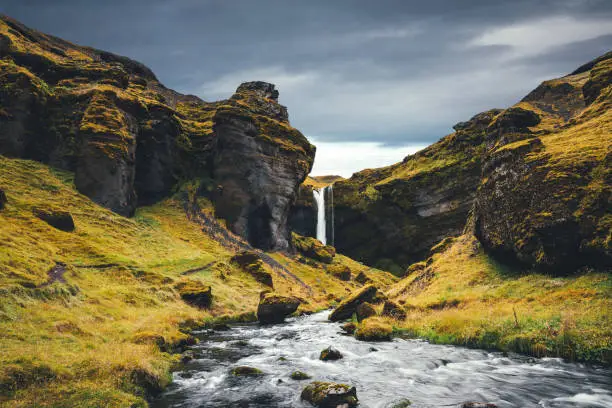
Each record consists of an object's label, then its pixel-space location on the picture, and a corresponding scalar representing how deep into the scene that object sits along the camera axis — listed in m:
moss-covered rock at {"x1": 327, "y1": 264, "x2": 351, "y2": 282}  104.19
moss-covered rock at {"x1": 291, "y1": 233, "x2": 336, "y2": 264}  113.56
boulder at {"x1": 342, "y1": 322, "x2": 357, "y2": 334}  35.69
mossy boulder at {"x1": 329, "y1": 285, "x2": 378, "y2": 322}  44.06
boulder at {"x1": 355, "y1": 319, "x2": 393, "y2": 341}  30.86
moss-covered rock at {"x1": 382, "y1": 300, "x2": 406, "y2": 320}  36.03
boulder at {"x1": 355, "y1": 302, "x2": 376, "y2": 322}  39.08
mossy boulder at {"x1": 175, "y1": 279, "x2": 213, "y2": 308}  47.03
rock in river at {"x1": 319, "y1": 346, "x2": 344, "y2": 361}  24.91
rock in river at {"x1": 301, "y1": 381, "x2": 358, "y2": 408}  15.41
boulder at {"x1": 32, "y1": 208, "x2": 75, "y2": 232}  50.09
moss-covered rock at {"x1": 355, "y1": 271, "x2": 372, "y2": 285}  106.25
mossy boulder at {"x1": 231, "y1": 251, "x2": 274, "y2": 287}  71.06
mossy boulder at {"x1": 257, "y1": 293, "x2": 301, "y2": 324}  47.53
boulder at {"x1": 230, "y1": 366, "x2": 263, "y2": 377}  21.36
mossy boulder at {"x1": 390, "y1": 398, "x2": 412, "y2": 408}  15.52
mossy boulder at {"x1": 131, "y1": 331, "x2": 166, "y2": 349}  24.55
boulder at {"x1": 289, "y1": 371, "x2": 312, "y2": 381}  20.27
